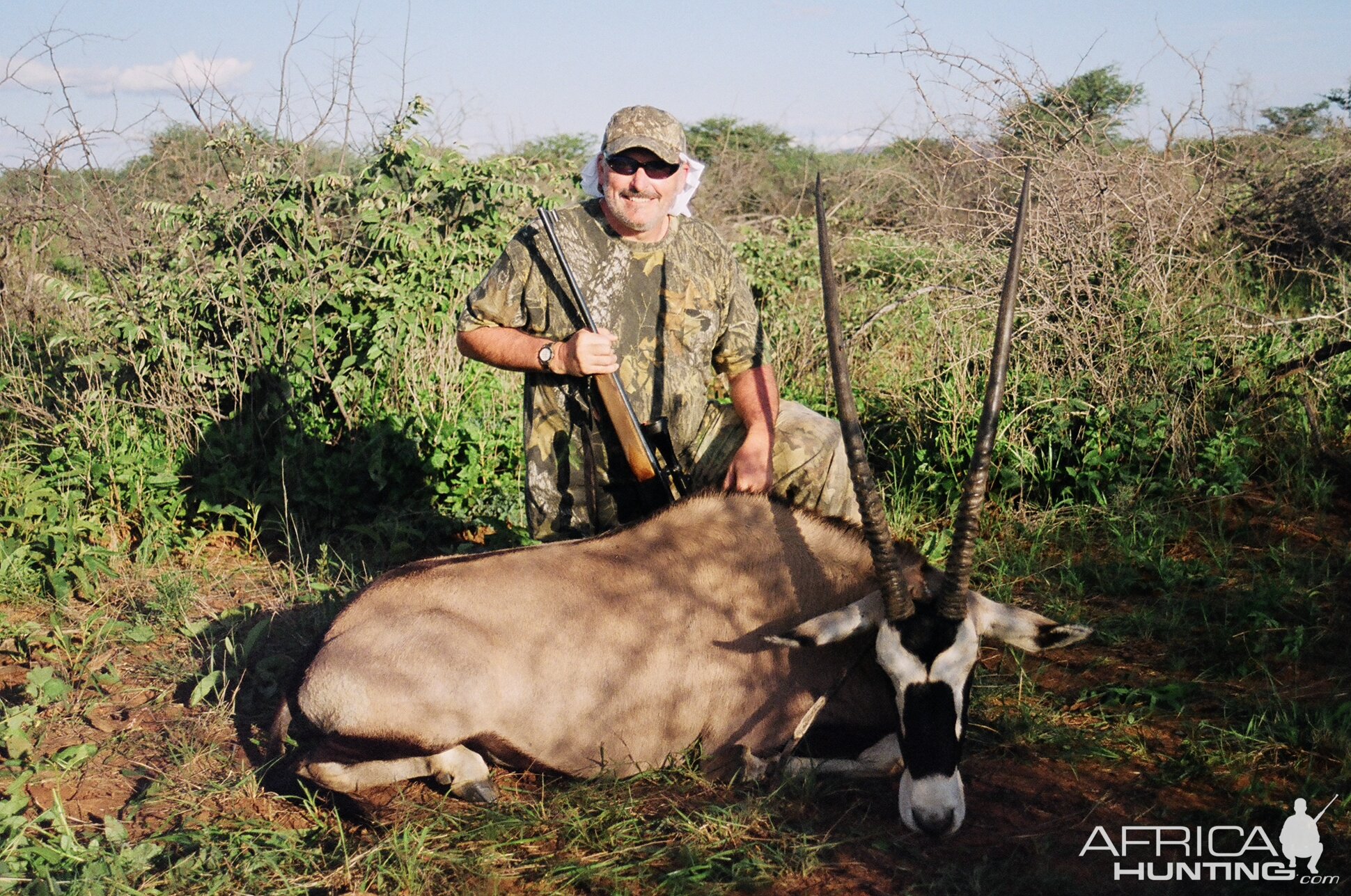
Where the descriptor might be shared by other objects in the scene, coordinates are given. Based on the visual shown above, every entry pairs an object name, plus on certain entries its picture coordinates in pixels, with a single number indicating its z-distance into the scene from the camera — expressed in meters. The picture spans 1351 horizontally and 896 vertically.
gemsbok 3.35
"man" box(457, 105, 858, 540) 4.60
